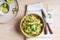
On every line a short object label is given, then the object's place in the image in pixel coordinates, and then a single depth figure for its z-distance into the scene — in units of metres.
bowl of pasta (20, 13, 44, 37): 1.31
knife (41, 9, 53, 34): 1.35
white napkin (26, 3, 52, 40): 1.42
